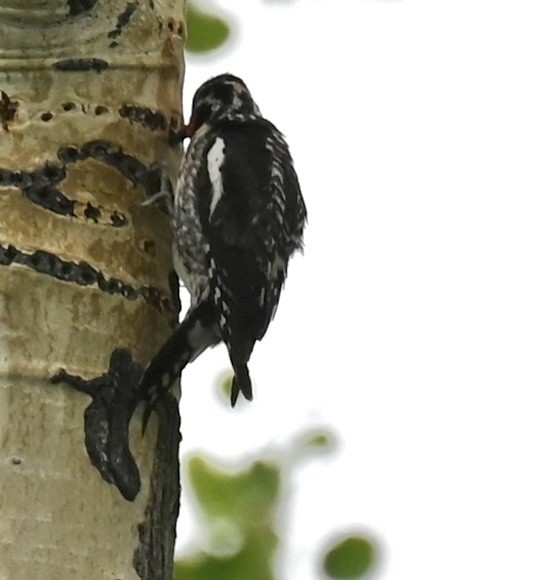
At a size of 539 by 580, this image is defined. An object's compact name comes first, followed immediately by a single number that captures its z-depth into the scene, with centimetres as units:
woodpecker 541
